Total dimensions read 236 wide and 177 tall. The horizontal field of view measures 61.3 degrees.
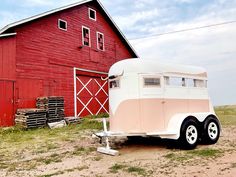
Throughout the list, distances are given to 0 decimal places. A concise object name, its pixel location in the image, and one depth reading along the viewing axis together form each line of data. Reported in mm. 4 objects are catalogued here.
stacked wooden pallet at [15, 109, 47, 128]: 10173
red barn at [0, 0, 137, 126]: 10732
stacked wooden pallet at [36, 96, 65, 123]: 11015
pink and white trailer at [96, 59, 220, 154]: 6122
